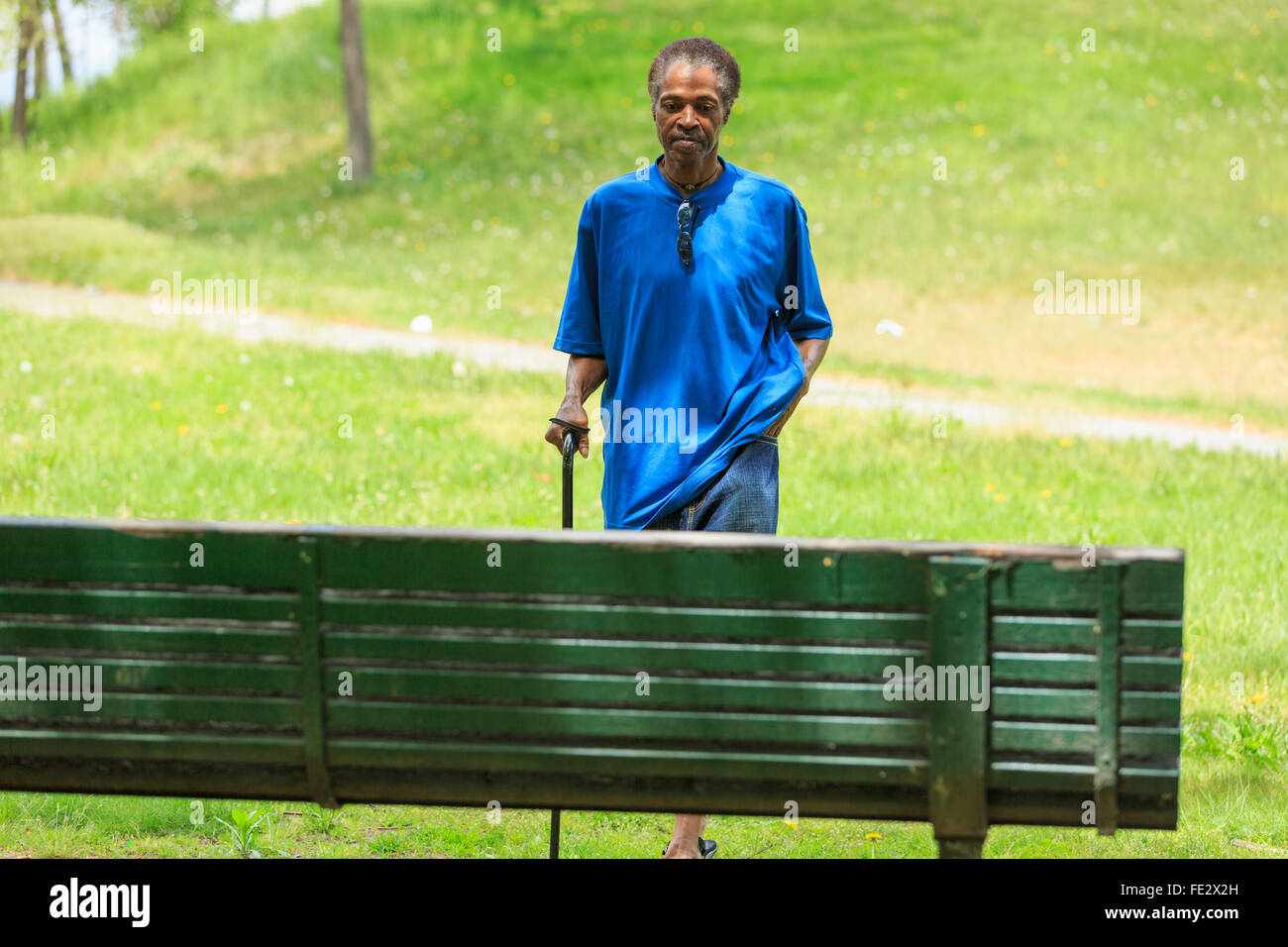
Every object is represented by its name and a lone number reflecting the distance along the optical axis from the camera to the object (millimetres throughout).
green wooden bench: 6266
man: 8227
